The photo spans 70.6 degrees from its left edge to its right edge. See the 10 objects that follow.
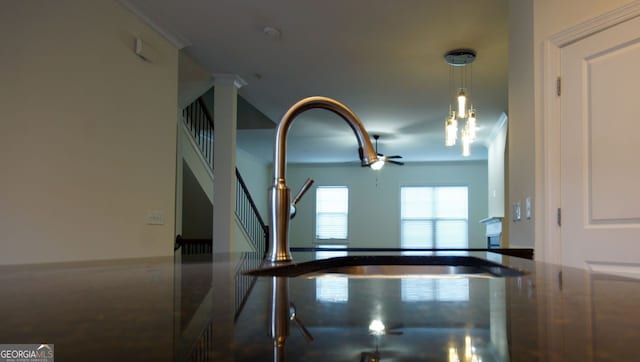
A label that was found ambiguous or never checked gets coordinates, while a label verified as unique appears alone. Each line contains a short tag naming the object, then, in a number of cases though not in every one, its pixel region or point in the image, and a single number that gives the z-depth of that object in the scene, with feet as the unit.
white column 15.06
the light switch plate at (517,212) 9.19
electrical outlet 11.78
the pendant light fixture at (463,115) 12.96
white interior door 6.82
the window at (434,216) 32.78
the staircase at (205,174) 18.67
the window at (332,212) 34.22
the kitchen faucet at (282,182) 3.68
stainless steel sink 4.57
